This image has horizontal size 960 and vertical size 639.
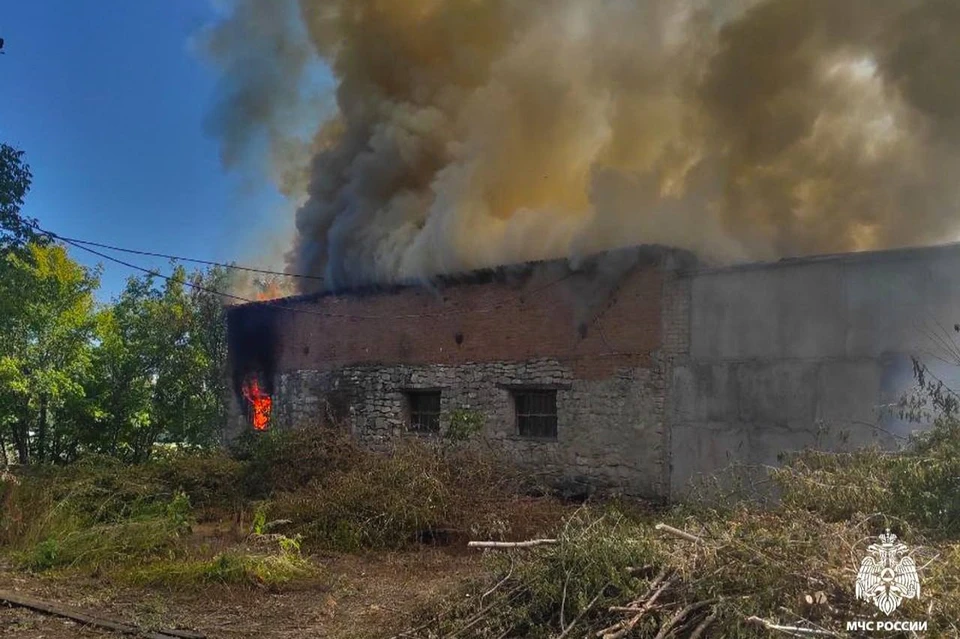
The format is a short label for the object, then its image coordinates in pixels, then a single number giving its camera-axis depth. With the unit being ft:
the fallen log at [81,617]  20.79
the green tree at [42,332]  49.60
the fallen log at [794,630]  13.04
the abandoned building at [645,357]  32.07
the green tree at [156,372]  59.72
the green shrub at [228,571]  25.94
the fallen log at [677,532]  16.27
